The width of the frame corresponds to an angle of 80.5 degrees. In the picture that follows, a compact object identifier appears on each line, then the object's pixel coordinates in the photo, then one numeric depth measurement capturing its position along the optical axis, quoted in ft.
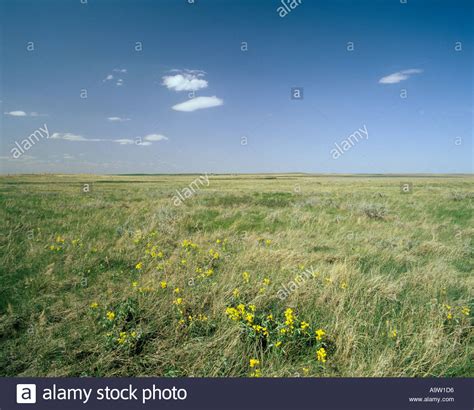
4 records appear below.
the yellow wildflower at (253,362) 9.86
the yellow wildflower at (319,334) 10.68
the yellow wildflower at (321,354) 10.02
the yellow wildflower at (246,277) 15.73
